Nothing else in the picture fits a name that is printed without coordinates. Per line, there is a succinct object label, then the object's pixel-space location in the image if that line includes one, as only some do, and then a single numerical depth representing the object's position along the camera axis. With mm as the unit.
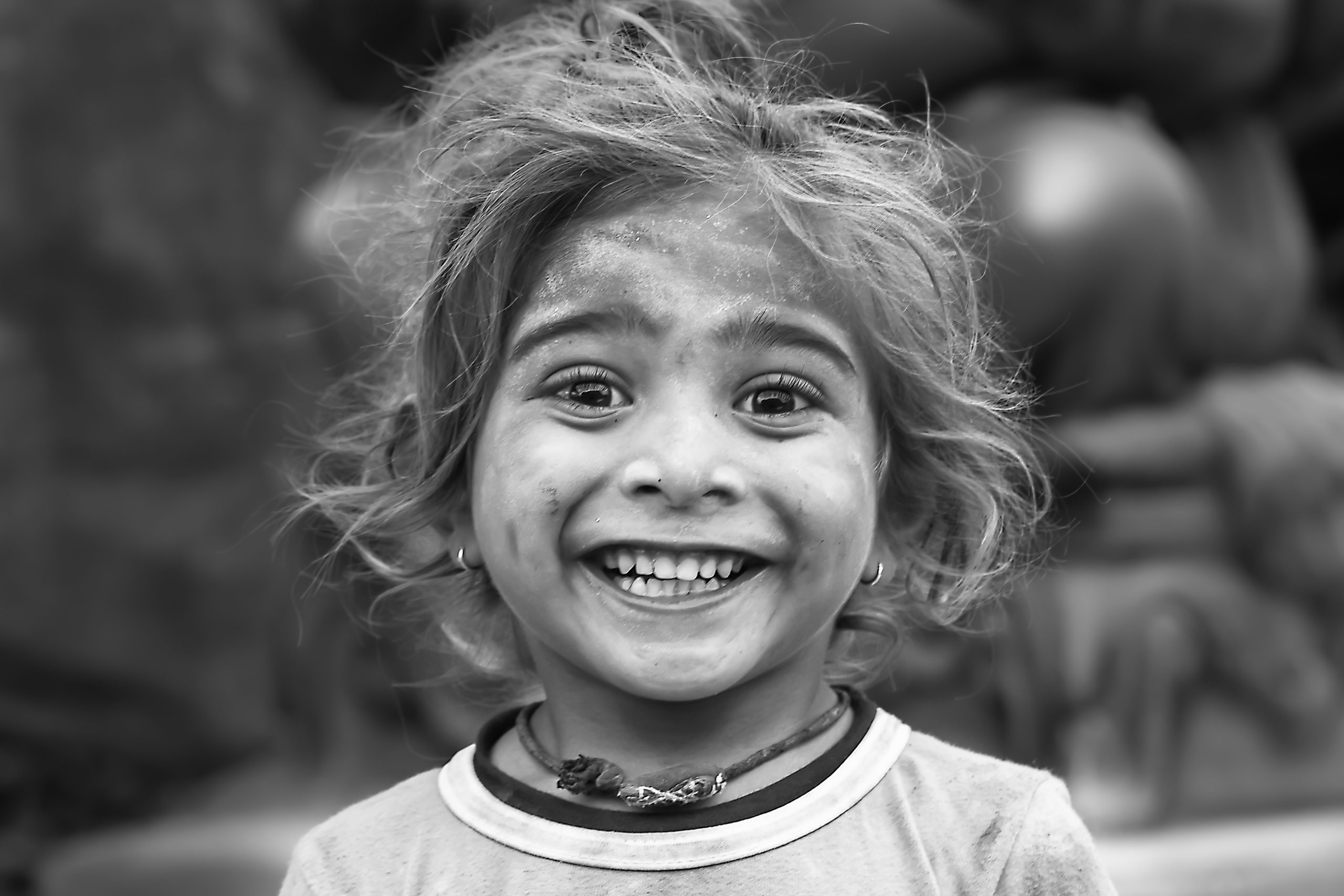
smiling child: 979
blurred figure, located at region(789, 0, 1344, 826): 2092
